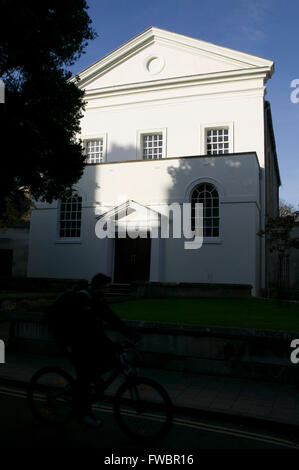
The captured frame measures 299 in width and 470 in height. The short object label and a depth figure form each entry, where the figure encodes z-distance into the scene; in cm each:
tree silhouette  1095
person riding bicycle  443
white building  1828
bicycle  425
